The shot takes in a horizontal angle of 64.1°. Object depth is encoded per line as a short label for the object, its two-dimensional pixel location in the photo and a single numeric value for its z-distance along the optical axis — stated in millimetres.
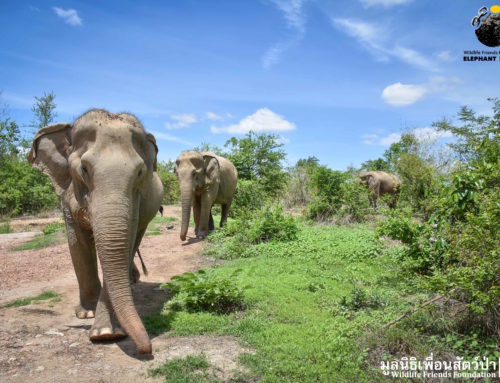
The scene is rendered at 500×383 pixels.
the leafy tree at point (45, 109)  31047
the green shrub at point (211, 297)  5863
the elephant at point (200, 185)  12305
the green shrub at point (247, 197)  18344
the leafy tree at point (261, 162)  22188
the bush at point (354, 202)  14852
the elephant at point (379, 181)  21391
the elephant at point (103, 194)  4484
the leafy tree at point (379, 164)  31238
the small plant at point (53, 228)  15461
